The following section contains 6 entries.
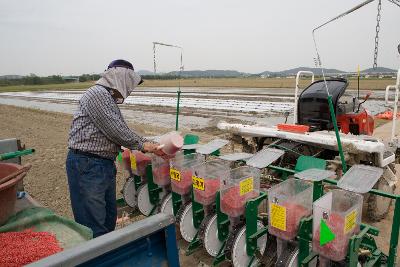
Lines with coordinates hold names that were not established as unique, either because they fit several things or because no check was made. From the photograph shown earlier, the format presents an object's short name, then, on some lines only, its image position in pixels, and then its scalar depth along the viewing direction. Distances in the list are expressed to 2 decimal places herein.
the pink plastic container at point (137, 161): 4.00
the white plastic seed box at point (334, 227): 2.28
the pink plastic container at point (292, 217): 2.54
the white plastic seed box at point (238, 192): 2.91
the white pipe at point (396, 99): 4.30
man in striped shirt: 2.78
